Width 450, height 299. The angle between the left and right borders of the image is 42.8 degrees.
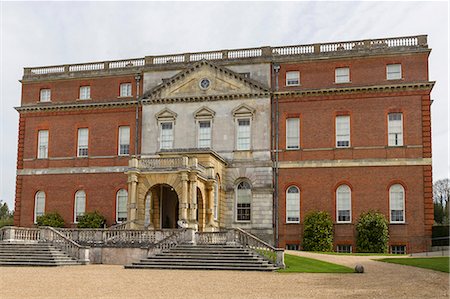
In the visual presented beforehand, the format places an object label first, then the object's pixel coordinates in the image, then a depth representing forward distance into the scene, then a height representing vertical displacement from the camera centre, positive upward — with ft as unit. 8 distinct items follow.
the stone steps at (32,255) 83.71 -6.99
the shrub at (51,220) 126.52 -2.45
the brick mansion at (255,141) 111.75 +14.75
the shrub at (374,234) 108.99 -4.09
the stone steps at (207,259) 76.43 -6.71
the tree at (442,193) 207.45 +9.27
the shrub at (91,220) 124.06 -2.34
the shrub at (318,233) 111.14 -4.06
